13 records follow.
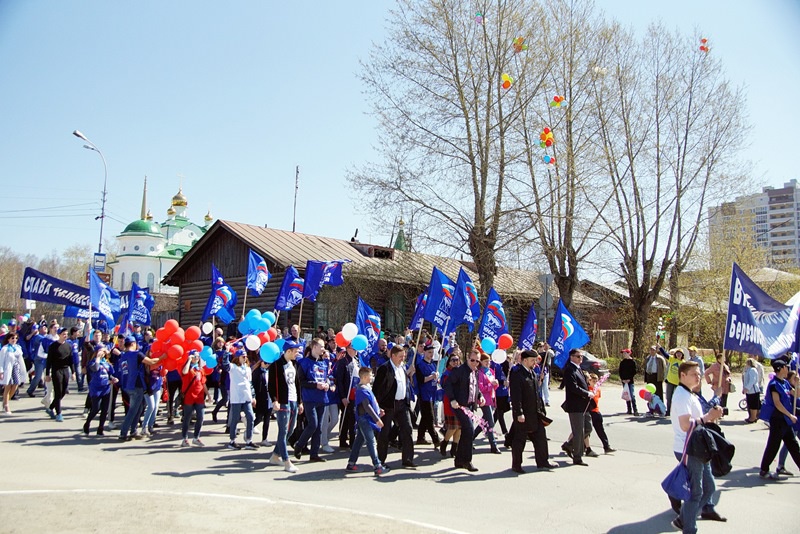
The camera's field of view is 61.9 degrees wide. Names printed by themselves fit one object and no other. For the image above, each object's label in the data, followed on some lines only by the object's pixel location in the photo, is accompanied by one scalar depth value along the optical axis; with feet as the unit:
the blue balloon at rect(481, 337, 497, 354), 39.00
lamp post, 120.14
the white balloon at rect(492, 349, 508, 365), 37.18
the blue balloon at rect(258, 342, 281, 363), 32.76
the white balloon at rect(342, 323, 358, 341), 36.40
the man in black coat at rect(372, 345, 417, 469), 32.48
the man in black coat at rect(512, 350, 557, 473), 31.94
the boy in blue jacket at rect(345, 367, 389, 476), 30.73
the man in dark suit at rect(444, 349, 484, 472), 32.19
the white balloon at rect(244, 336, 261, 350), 35.24
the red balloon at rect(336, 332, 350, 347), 36.81
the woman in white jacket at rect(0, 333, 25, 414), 46.50
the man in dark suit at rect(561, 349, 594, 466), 33.78
